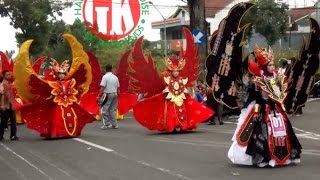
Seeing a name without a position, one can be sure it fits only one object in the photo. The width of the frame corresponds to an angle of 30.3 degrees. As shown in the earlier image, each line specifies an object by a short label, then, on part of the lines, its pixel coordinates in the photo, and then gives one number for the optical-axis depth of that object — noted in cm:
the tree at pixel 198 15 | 2239
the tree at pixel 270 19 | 5166
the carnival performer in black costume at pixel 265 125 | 884
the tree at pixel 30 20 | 4912
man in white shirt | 1634
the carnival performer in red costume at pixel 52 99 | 1359
